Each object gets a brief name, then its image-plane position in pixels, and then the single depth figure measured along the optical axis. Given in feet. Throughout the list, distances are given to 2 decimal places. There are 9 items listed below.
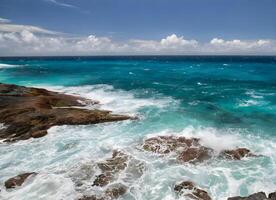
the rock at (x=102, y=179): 55.26
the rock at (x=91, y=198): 50.29
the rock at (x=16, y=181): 55.47
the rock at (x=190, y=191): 51.19
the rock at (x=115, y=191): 51.60
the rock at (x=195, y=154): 66.46
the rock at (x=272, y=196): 44.07
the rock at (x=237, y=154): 68.19
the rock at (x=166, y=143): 71.82
